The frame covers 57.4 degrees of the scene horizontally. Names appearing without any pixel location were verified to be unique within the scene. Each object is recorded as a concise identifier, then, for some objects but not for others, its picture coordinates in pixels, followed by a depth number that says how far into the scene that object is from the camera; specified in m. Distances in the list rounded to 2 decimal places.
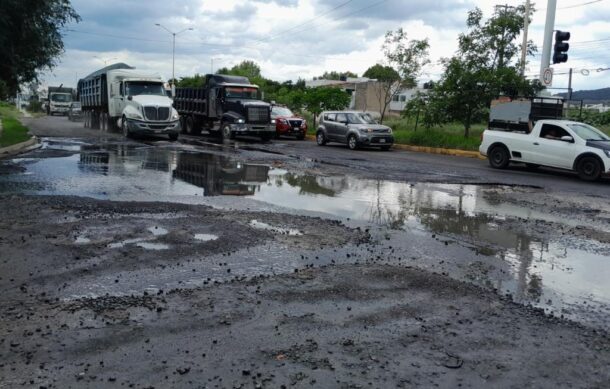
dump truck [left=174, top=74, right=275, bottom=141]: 27.78
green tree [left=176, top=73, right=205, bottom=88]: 60.81
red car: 32.16
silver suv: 25.47
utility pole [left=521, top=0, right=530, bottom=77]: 23.47
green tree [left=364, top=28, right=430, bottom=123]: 31.47
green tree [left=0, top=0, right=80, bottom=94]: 17.61
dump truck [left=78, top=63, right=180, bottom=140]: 25.92
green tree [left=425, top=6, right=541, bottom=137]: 23.77
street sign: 22.17
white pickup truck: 15.90
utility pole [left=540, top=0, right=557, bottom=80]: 22.26
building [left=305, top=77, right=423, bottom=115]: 77.38
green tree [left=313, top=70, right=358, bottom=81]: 131.23
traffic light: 19.17
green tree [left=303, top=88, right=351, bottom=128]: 37.00
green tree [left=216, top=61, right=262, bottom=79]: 86.83
